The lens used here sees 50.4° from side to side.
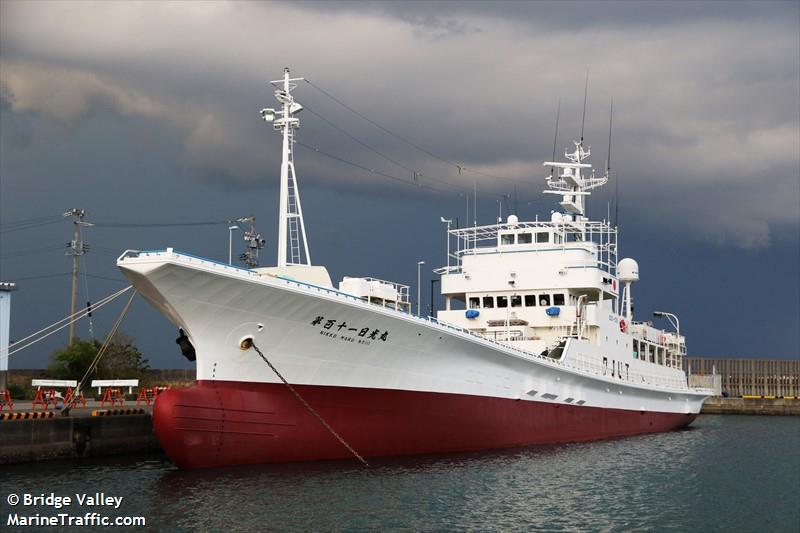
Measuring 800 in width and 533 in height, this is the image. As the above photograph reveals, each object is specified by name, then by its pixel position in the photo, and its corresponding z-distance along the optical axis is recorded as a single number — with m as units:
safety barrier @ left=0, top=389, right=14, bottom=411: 27.38
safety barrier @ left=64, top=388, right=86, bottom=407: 28.48
